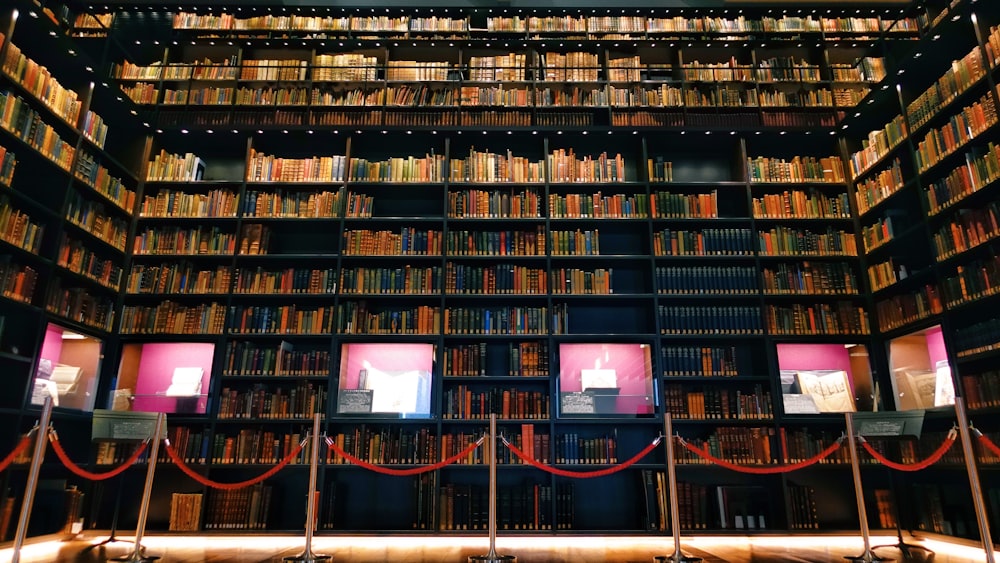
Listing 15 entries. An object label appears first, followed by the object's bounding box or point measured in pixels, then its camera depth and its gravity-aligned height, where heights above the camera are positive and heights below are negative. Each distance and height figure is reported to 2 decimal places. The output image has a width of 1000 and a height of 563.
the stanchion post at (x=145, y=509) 3.32 -0.48
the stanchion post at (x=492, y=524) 3.35 -0.54
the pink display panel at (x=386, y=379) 4.95 +0.44
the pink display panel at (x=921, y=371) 4.31 +0.50
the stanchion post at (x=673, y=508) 3.35 -0.43
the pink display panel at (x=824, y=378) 5.02 +0.49
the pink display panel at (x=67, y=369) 4.29 +0.45
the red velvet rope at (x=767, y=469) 3.64 -0.20
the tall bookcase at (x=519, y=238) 4.80 +1.76
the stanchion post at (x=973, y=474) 3.04 -0.21
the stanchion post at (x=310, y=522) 3.35 -0.54
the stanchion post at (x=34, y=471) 2.97 -0.23
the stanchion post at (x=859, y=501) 3.31 -0.39
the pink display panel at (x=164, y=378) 4.99 +0.44
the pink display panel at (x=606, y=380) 4.95 +0.45
